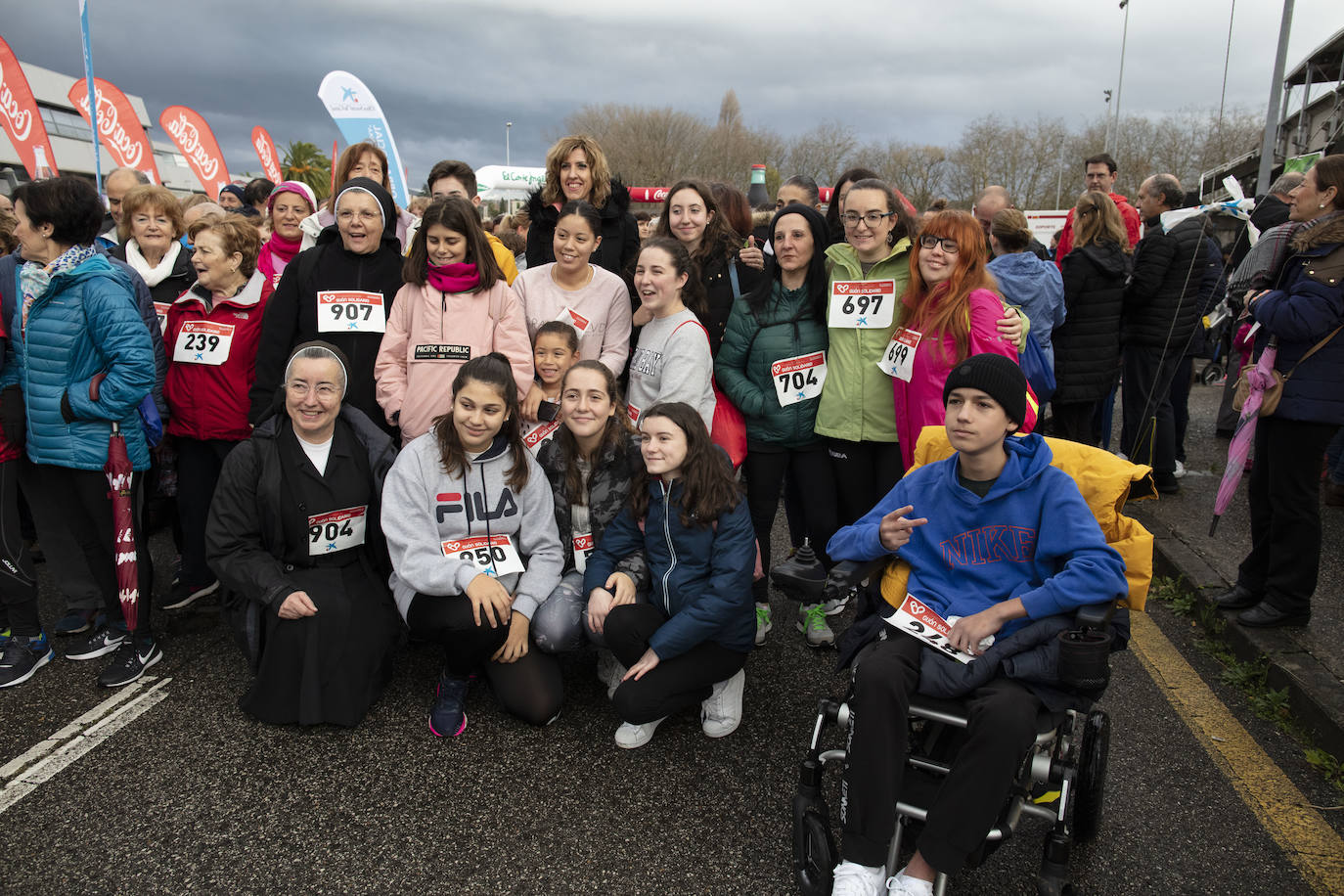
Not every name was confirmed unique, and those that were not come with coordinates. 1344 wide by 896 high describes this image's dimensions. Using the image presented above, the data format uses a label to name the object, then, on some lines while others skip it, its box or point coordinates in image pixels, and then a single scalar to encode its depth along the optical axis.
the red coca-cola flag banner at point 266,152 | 17.69
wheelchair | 2.13
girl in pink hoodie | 3.70
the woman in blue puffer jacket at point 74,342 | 3.47
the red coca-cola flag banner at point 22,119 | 9.38
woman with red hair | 3.31
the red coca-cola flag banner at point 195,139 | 14.30
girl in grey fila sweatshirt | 3.16
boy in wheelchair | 2.10
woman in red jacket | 3.96
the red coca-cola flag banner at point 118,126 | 12.09
